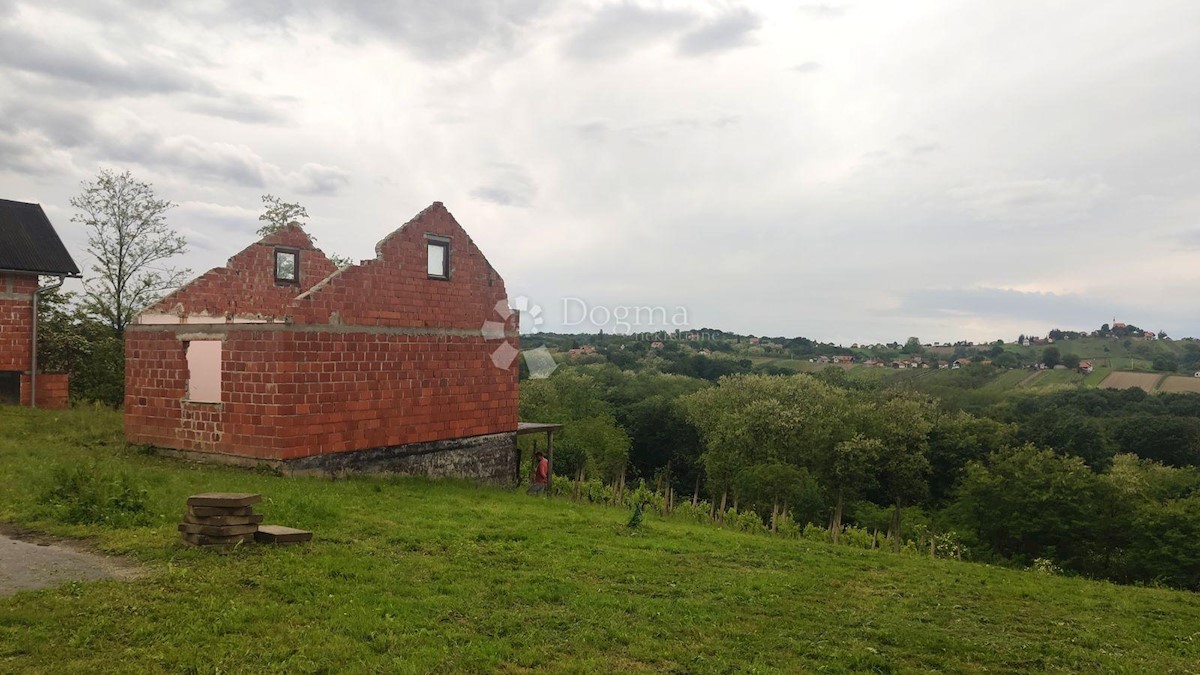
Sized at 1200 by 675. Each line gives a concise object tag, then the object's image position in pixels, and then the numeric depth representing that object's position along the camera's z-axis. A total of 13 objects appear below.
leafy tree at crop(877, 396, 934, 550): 45.62
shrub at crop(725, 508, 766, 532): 26.80
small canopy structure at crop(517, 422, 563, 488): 21.86
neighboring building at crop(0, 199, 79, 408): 25.06
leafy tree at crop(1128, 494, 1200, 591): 29.73
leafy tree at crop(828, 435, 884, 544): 44.31
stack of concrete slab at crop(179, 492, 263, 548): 8.78
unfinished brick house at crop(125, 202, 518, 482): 15.08
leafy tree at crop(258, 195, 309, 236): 32.19
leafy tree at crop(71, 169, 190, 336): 30.95
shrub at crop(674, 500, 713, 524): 25.62
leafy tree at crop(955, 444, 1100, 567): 35.09
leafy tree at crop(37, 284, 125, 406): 26.88
